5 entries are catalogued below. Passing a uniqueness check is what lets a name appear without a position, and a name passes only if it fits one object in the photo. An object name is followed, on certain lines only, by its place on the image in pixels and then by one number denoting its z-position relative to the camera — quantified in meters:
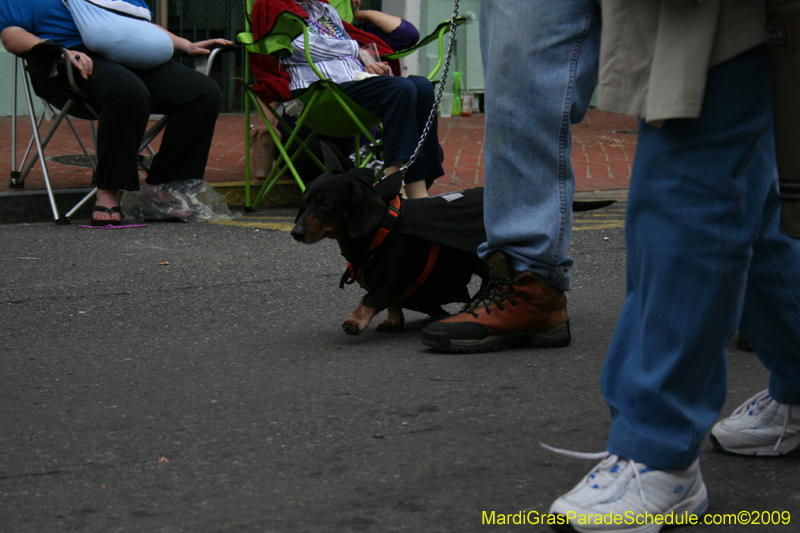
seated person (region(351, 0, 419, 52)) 12.27
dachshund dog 5.59
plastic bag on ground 10.34
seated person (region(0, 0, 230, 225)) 9.31
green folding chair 10.17
